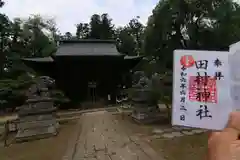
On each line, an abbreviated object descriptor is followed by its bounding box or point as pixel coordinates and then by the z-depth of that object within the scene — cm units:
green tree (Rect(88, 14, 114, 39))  2761
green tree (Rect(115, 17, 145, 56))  2315
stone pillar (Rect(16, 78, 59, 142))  686
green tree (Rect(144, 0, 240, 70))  936
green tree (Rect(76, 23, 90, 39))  3108
